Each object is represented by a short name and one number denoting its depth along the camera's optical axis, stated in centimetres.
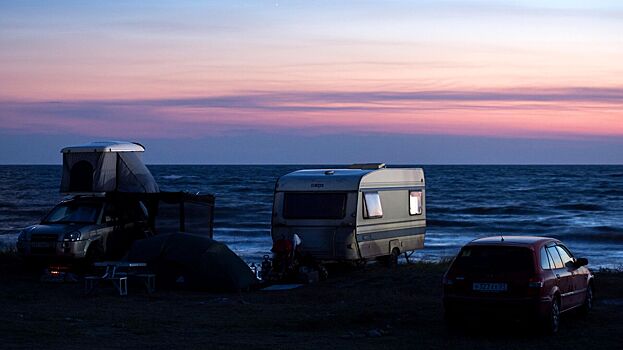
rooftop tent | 2288
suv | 2145
